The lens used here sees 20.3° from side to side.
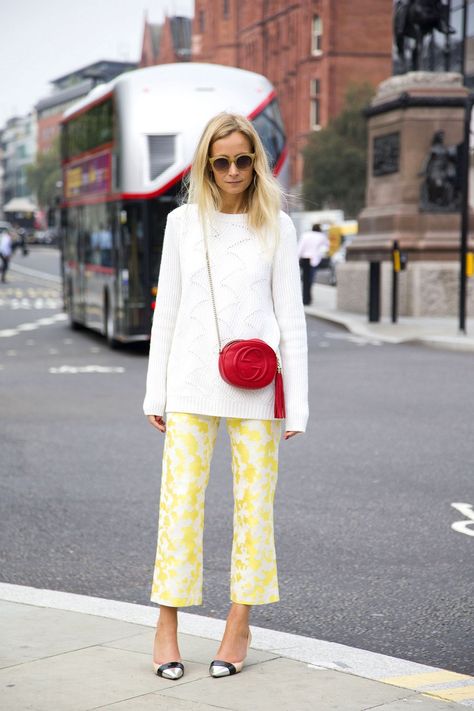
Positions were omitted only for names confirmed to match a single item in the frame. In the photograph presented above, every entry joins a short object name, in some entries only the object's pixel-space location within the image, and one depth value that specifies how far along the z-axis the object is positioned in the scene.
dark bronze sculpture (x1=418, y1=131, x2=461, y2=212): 23.70
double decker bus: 17.48
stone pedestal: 23.41
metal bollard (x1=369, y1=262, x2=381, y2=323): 22.41
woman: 4.14
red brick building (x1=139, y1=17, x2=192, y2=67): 126.12
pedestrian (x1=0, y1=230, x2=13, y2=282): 47.97
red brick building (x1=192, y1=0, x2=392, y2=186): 77.19
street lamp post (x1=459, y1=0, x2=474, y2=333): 19.45
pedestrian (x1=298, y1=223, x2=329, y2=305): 28.67
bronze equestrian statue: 24.59
